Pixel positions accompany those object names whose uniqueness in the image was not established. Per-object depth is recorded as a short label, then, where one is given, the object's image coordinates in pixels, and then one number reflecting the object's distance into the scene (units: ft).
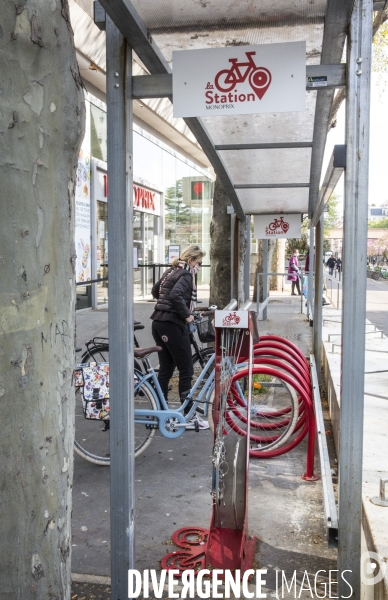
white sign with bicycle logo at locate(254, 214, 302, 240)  30.55
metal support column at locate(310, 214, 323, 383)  22.54
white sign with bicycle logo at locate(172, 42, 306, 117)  9.00
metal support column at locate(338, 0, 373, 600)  8.52
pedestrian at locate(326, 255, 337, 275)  112.70
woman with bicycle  19.21
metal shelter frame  8.58
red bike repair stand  10.95
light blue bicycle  16.43
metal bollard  9.84
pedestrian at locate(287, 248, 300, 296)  69.21
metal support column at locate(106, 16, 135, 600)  9.18
